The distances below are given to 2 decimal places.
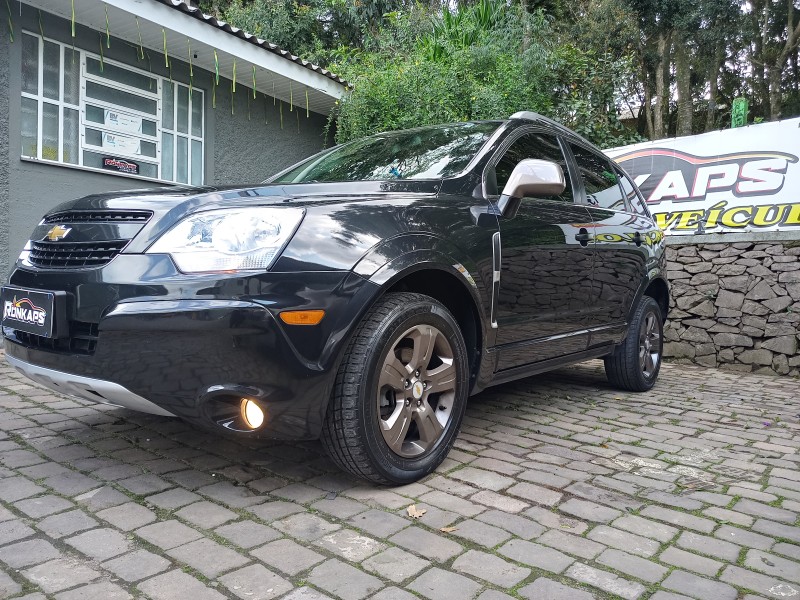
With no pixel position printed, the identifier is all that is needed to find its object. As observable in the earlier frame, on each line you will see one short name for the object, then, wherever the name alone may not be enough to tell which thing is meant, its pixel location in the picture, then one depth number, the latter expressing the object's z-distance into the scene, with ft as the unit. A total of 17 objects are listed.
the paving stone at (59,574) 5.97
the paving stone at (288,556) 6.45
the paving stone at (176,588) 5.87
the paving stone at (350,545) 6.75
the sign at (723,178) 20.77
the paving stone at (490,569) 6.35
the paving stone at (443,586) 6.03
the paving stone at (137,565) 6.21
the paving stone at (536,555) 6.68
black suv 7.27
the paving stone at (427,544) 6.82
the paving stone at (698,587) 6.22
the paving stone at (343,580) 6.02
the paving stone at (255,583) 5.94
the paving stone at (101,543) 6.61
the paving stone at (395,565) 6.38
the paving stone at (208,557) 6.37
